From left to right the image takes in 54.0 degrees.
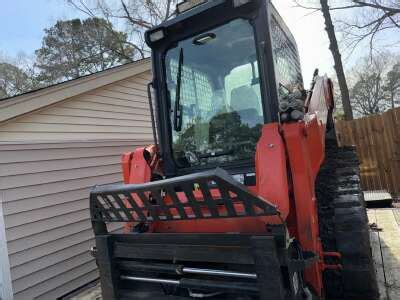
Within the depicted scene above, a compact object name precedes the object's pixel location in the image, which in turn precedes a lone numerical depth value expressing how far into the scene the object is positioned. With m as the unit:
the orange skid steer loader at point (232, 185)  2.39
